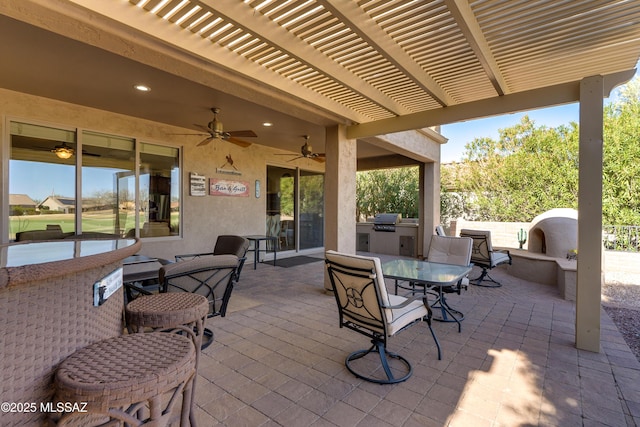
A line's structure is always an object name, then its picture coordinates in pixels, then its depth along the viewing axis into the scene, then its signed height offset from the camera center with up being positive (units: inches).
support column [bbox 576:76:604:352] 113.7 -1.3
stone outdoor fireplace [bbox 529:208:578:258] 225.0 -16.1
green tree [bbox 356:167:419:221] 500.1 +32.2
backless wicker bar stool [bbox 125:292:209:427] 68.4 -24.3
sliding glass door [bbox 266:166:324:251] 314.3 +2.4
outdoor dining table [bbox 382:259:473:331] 116.2 -26.0
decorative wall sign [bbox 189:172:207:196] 237.5 +19.2
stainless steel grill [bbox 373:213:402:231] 351.3 -13.0
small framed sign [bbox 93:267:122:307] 51.0 -14.1
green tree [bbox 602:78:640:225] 285.1 +43.6
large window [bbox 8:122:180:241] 170.4 +14.2
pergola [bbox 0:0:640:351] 88.1 +58.0
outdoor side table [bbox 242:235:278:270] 260.0 -32.1
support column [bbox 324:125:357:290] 181.3 +11.2
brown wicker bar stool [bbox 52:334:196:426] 38.4 -23.0
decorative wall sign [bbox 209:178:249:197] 252.7 +18.7
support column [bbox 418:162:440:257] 318.3 +9.9
